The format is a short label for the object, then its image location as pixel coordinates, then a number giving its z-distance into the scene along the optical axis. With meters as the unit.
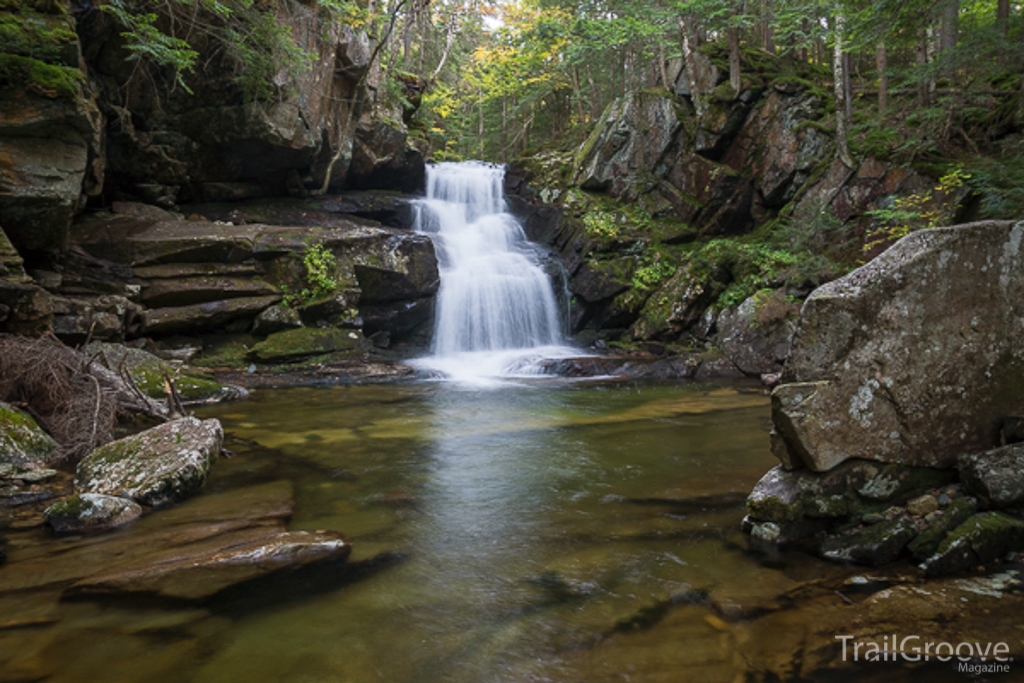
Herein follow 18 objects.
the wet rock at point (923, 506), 3.67
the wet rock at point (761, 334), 12.66
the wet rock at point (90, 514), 4.27
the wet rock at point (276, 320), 12.86
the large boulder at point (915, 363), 3.86
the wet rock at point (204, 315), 11.77
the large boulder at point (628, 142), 18.31
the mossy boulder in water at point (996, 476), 3.49
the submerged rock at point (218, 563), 3.45
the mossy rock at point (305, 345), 12.52
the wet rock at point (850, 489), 3.84
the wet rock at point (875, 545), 3.56
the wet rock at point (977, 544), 3.35
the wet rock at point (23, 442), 5.44
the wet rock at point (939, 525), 3.48
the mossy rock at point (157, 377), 9.08
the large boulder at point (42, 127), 8.06
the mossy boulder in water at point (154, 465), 4.86
